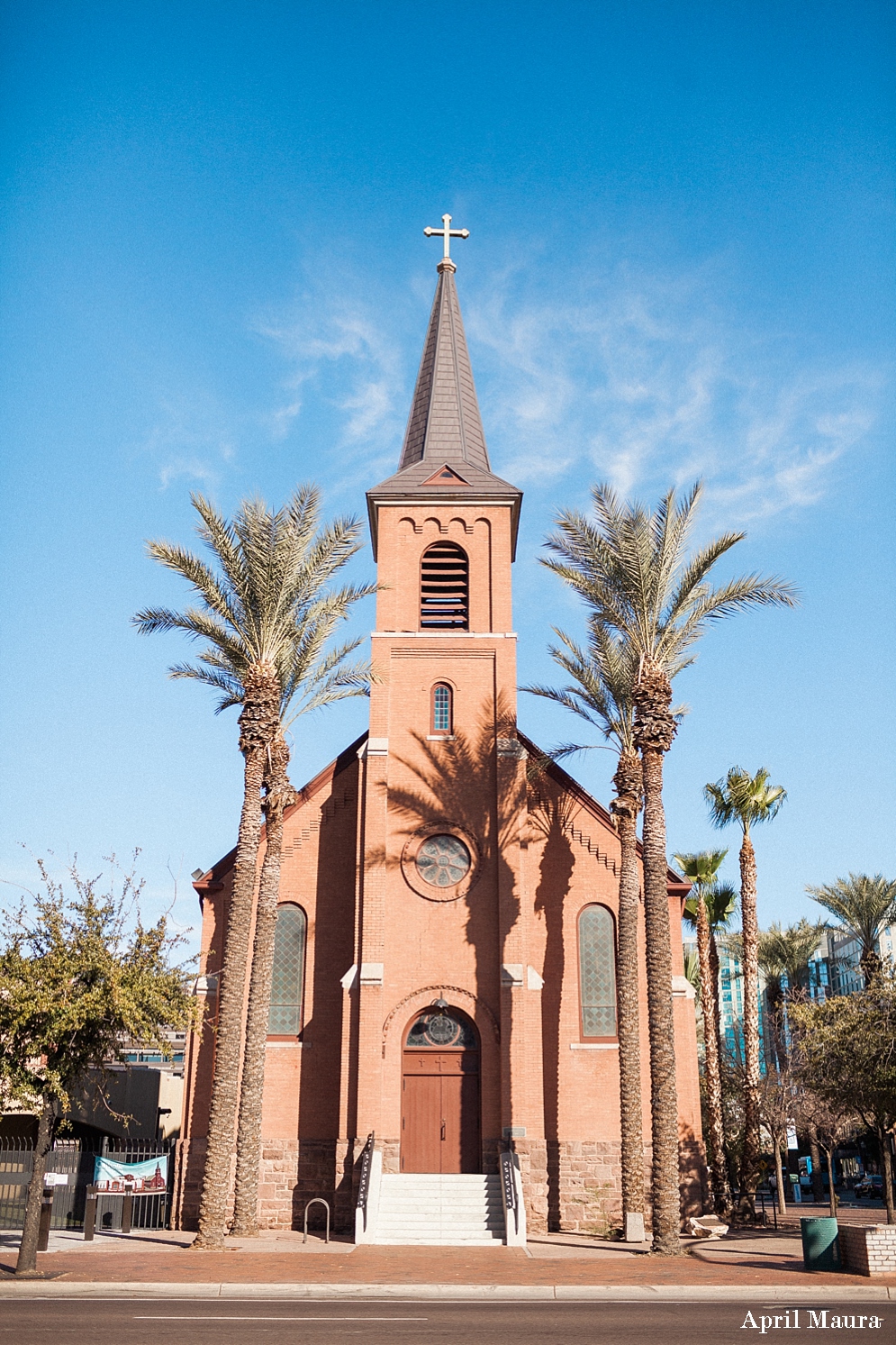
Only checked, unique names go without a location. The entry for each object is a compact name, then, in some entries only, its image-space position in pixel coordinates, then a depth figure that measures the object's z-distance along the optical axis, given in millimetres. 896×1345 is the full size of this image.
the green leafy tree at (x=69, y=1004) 17406
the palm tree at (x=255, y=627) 21609
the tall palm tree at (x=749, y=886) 28234
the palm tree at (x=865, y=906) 37188
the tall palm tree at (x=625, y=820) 22750
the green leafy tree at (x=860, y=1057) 19328
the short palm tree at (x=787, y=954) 43031
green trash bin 17219
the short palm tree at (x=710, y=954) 30359
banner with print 26000
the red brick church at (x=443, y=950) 24328
